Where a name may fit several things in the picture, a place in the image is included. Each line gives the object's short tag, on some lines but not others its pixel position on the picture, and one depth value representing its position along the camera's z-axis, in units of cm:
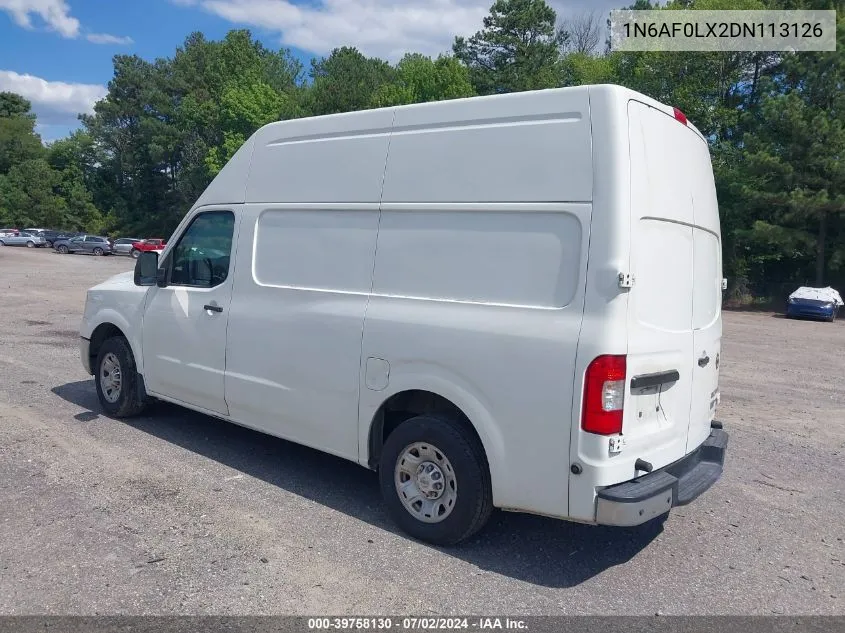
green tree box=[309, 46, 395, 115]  5052
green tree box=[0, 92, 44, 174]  8581
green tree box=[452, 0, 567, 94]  4747
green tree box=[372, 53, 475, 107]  4931
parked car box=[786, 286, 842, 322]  2454
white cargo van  391
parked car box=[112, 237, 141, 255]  5581
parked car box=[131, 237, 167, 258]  5096
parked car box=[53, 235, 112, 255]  5534
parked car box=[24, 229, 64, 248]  6155
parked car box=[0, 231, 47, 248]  6206
